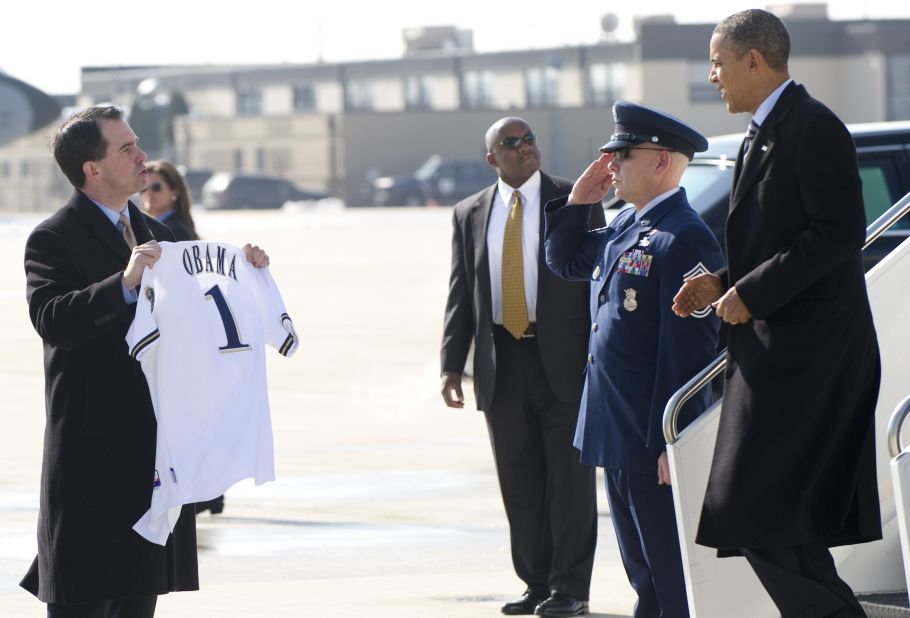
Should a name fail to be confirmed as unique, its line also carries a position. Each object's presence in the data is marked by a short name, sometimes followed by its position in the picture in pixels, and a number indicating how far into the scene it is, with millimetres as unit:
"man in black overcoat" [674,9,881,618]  8492
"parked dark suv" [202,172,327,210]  132750
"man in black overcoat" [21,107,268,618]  9695
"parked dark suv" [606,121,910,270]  19672
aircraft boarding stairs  9742
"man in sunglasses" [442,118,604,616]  13531
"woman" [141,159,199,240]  17875
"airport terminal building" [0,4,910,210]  142125
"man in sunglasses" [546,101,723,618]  10125
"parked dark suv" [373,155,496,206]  134750
